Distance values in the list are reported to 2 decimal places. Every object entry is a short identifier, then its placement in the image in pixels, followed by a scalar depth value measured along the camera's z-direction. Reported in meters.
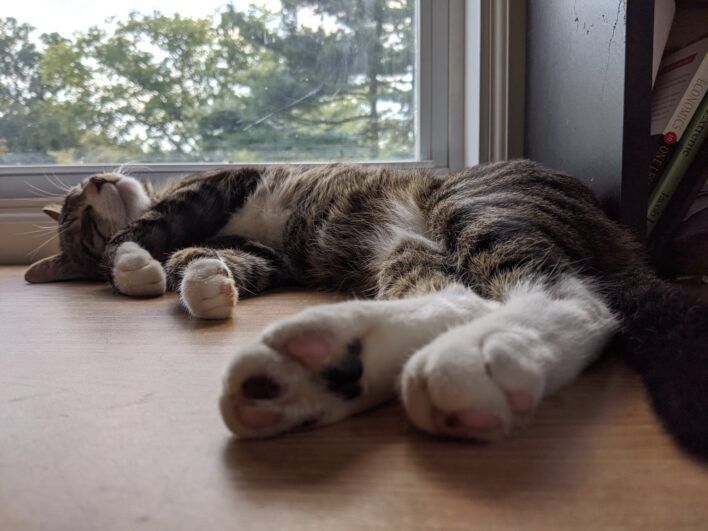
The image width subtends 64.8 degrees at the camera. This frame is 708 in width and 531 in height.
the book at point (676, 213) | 0.43
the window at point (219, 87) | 0.74
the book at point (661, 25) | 0.43
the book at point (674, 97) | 0.42
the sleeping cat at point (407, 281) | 0.18
